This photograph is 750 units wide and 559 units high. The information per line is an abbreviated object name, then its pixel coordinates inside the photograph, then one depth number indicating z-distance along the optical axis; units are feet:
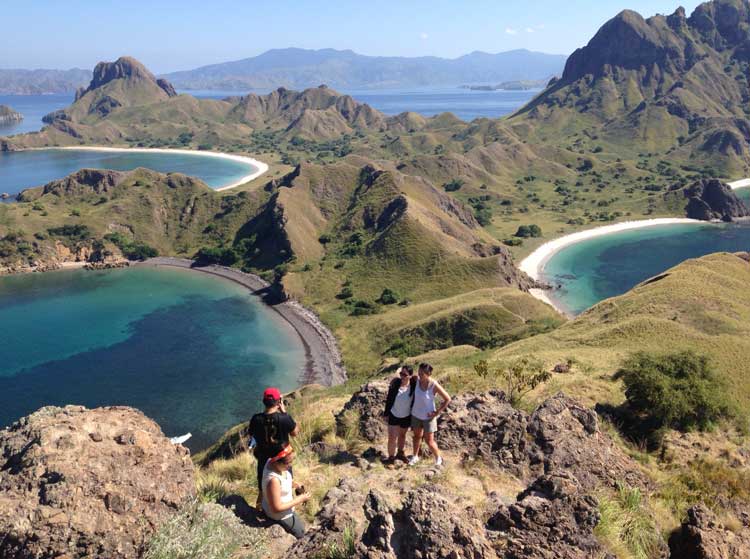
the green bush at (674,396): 78.74
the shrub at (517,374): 84.34
